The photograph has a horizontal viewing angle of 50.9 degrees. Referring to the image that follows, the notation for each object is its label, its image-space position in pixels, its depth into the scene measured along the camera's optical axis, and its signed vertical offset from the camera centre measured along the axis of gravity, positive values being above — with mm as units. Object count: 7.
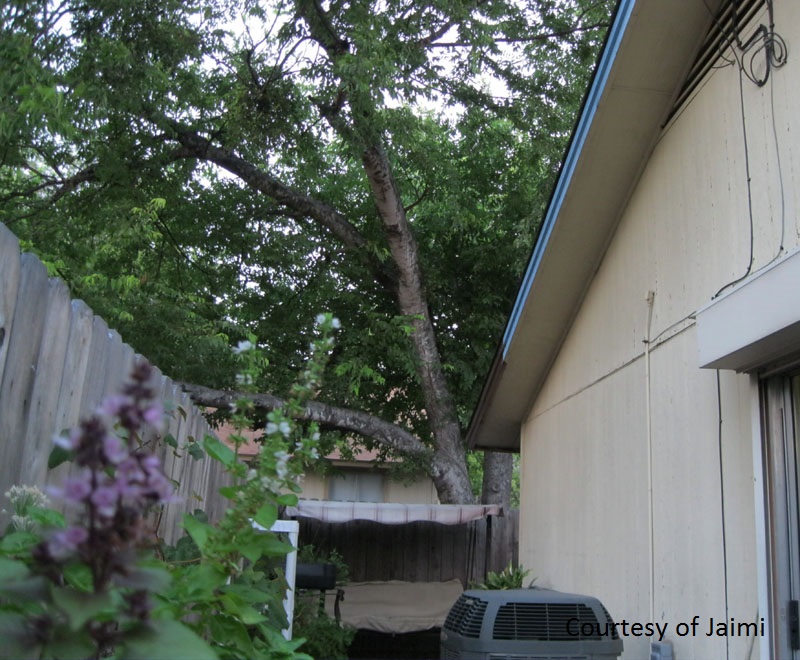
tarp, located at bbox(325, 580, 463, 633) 10781 -641
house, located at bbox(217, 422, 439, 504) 23812 +1901
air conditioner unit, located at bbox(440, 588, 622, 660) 3549 -271
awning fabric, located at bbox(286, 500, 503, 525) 10836 +540
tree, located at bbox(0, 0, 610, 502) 9992 +5084
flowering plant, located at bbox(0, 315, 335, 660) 942 -44
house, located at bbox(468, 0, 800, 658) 3346 +1256
